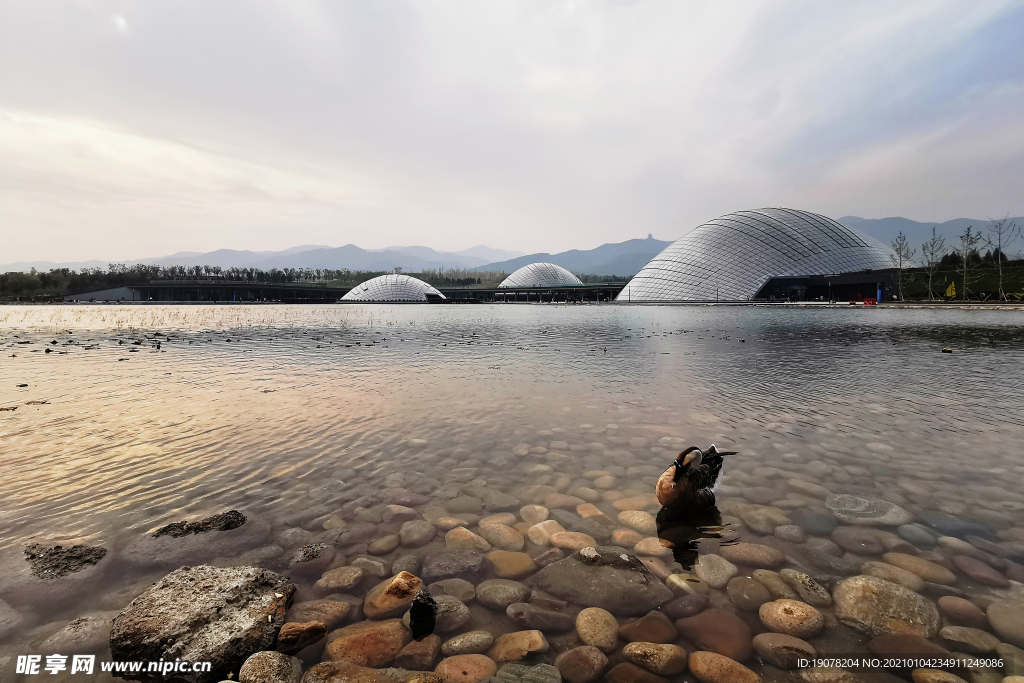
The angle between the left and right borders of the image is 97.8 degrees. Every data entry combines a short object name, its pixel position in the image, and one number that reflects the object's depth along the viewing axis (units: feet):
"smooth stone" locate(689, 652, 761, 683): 12.48
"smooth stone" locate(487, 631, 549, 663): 13.37
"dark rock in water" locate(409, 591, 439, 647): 14.19
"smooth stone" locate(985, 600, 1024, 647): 13.56
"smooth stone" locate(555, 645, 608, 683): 12.64
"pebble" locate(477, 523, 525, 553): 19.29
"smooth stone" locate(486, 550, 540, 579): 17.42
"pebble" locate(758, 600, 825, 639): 14.15
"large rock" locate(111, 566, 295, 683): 12.64
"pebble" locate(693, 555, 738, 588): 16.72
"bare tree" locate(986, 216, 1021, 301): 258.37
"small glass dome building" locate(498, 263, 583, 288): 642.22
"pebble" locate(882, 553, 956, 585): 16.39
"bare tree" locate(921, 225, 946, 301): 293.20
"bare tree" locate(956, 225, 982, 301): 256.44
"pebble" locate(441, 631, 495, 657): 13.48
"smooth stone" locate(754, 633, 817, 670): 13.08
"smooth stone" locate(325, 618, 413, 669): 13.11
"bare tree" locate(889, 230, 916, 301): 316.27
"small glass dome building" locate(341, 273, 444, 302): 493.36
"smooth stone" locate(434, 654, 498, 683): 12.52
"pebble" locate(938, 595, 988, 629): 14.25
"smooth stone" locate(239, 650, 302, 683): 11.82
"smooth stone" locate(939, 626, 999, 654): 13.26
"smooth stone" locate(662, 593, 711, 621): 15.05
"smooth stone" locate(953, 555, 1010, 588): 16.14
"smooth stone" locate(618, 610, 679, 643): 14.05
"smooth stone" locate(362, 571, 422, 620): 15.10
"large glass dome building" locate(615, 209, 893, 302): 314.55
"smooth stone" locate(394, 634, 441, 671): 12.94
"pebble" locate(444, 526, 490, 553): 19.15
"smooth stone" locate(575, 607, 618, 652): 13.93
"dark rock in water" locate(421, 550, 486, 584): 17.24
